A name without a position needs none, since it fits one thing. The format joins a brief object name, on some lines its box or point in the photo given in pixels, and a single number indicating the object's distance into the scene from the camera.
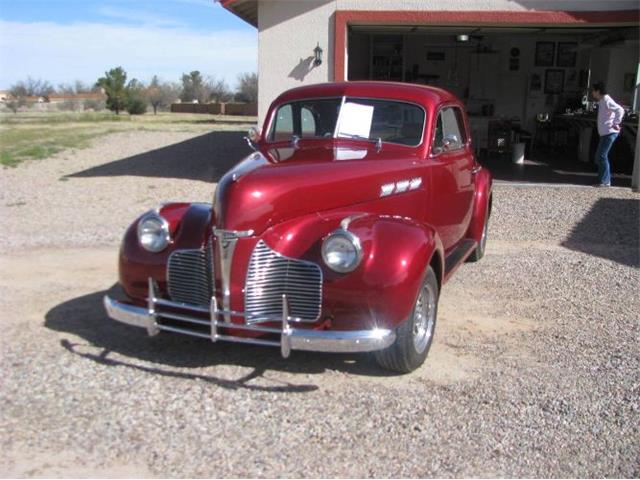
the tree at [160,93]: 65.88
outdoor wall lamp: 10.84
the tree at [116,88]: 52.69
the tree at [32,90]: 64.75
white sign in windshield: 5.07
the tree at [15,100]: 52.33
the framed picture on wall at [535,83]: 18.25
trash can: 15.05
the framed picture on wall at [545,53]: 18.00
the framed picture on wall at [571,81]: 18.17
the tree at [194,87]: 71.62
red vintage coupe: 3.70
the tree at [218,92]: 68.97
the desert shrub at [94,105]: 61.44
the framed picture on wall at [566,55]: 17.89
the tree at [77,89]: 79.69
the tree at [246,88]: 64.81
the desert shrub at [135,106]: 52.41
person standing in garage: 10.72
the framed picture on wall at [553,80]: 18.22
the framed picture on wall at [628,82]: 15.11
